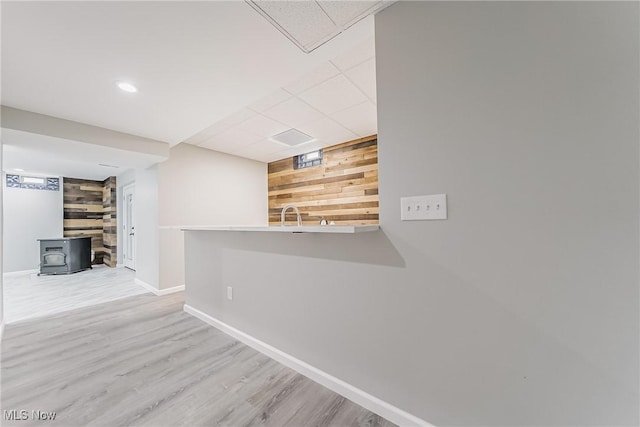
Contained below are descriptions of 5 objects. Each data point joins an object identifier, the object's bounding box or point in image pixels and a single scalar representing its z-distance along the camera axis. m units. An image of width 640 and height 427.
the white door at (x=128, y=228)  6.25
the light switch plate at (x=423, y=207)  1.33
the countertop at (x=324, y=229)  1.43
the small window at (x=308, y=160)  4.94
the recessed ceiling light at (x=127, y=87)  2.39
